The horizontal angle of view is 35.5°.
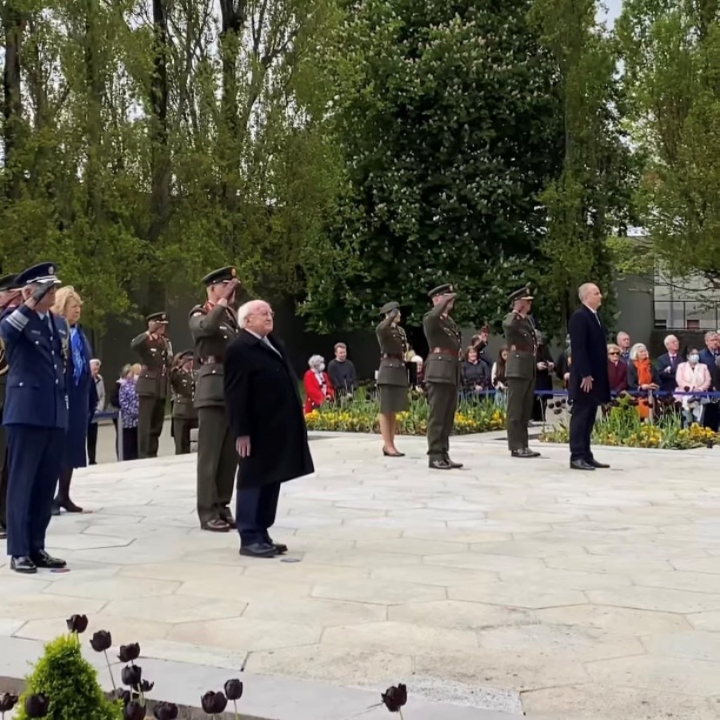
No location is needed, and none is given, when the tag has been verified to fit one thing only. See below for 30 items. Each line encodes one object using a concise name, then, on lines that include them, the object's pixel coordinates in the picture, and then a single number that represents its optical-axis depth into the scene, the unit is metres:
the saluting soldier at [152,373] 13.31
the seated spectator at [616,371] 15.81
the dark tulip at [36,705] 2.79
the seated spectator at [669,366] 16.42
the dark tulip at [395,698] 2.84
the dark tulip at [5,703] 2.88
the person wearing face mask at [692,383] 15.36
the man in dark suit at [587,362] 11.13
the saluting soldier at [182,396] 13.44
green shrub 2.97
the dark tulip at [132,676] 3.13
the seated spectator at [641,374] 15.81
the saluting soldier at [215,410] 7.92
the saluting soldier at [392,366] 12.59
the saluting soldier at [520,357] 12.27
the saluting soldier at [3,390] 7.55
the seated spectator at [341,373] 19.64
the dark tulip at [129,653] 3.31
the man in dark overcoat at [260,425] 6.76
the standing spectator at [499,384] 17.61
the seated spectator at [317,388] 18.56
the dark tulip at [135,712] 2.76
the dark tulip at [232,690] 3.02
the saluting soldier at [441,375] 11.50
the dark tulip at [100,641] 3.45
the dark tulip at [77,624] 3.54
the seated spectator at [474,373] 18.75
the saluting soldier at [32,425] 6.44
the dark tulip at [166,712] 2.84
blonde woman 8.15
